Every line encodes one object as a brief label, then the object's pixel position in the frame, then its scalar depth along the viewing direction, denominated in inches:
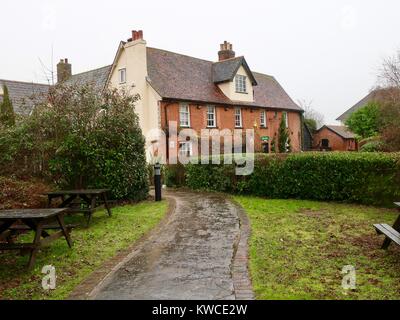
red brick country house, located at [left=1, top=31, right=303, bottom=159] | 1000.2
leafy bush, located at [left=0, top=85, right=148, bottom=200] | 484.7
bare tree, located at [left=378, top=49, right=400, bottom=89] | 1357.4
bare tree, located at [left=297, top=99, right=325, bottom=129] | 2893.2
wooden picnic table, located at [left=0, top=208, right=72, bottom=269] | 259.1
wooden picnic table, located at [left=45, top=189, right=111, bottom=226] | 392.5
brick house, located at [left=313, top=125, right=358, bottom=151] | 1747.0
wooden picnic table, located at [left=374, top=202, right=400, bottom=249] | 266.9
